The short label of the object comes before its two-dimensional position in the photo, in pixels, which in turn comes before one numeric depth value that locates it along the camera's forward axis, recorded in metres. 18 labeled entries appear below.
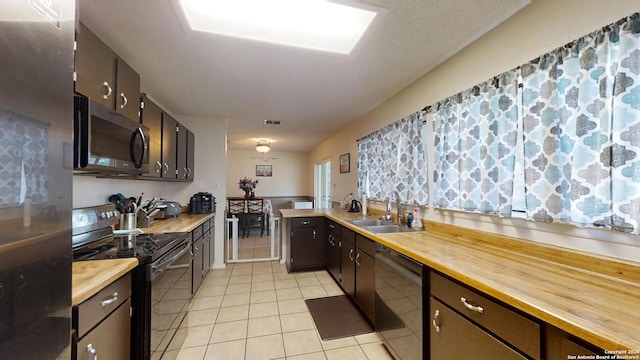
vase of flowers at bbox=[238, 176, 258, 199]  6.21
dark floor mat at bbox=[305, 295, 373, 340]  2.08
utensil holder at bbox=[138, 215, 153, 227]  2.33
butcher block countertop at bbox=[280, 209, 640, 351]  0.71
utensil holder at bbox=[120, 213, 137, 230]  2.07
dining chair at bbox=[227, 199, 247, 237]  5.55
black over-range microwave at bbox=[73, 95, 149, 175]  1.24
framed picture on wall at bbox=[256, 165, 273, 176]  7.31
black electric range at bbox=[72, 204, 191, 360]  1.35
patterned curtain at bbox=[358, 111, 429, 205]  2.32
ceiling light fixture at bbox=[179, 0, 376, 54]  1.56
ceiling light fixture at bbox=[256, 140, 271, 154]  5.64
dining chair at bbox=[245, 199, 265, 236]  5.64
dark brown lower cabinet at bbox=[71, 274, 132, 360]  0.91
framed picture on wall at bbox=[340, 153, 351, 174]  4.25
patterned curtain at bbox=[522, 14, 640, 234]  0.99
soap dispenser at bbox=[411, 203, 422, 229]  2.24
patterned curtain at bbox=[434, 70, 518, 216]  1.49
